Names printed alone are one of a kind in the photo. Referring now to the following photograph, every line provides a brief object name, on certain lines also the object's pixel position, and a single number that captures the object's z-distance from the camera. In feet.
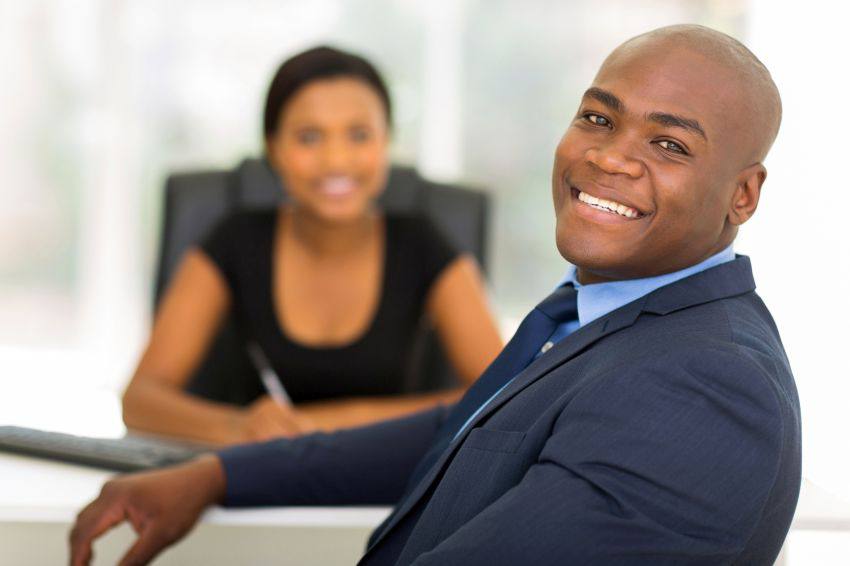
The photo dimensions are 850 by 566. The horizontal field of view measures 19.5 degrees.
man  6.95
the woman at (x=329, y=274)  11.43
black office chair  11.68
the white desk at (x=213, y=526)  9.39
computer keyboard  9.67
